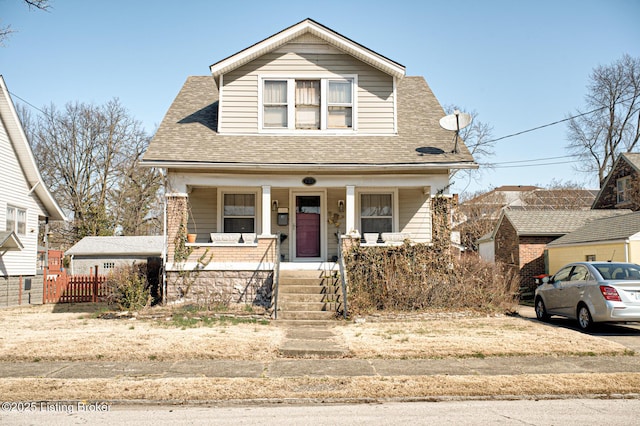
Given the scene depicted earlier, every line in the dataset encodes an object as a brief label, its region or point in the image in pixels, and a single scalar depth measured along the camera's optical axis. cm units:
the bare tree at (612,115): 4072
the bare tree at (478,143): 3844
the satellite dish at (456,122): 1647
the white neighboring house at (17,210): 1981
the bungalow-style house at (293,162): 1521
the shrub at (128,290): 1418
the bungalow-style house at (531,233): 2445
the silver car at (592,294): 1130
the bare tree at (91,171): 4300
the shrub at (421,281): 1380
